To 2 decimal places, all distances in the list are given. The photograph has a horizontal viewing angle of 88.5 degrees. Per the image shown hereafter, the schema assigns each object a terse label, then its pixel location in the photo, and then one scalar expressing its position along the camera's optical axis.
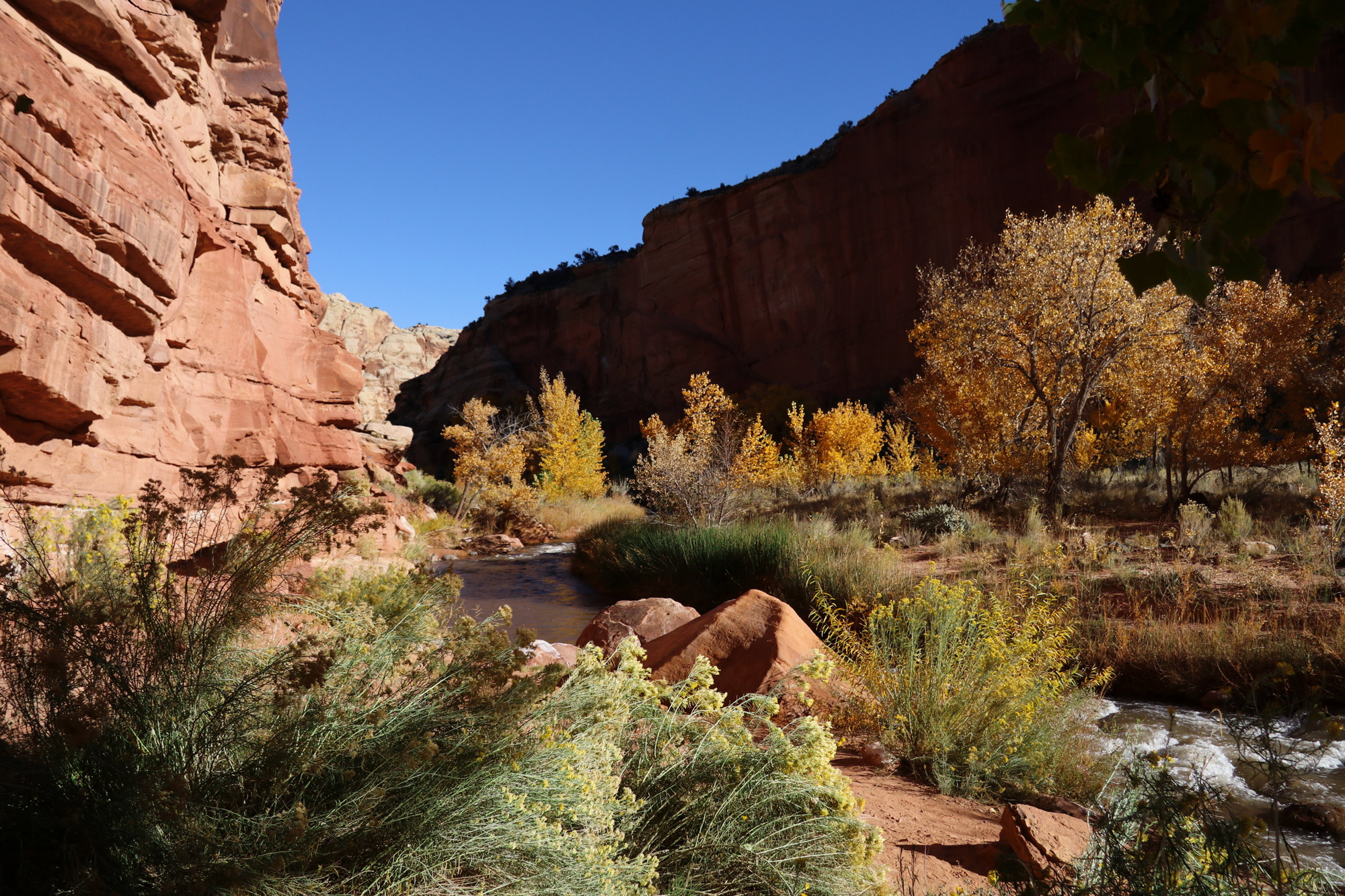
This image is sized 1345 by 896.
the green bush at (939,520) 12.54
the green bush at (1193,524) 9.95
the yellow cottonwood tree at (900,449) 26.33
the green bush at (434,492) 24.11
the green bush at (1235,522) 9.91
